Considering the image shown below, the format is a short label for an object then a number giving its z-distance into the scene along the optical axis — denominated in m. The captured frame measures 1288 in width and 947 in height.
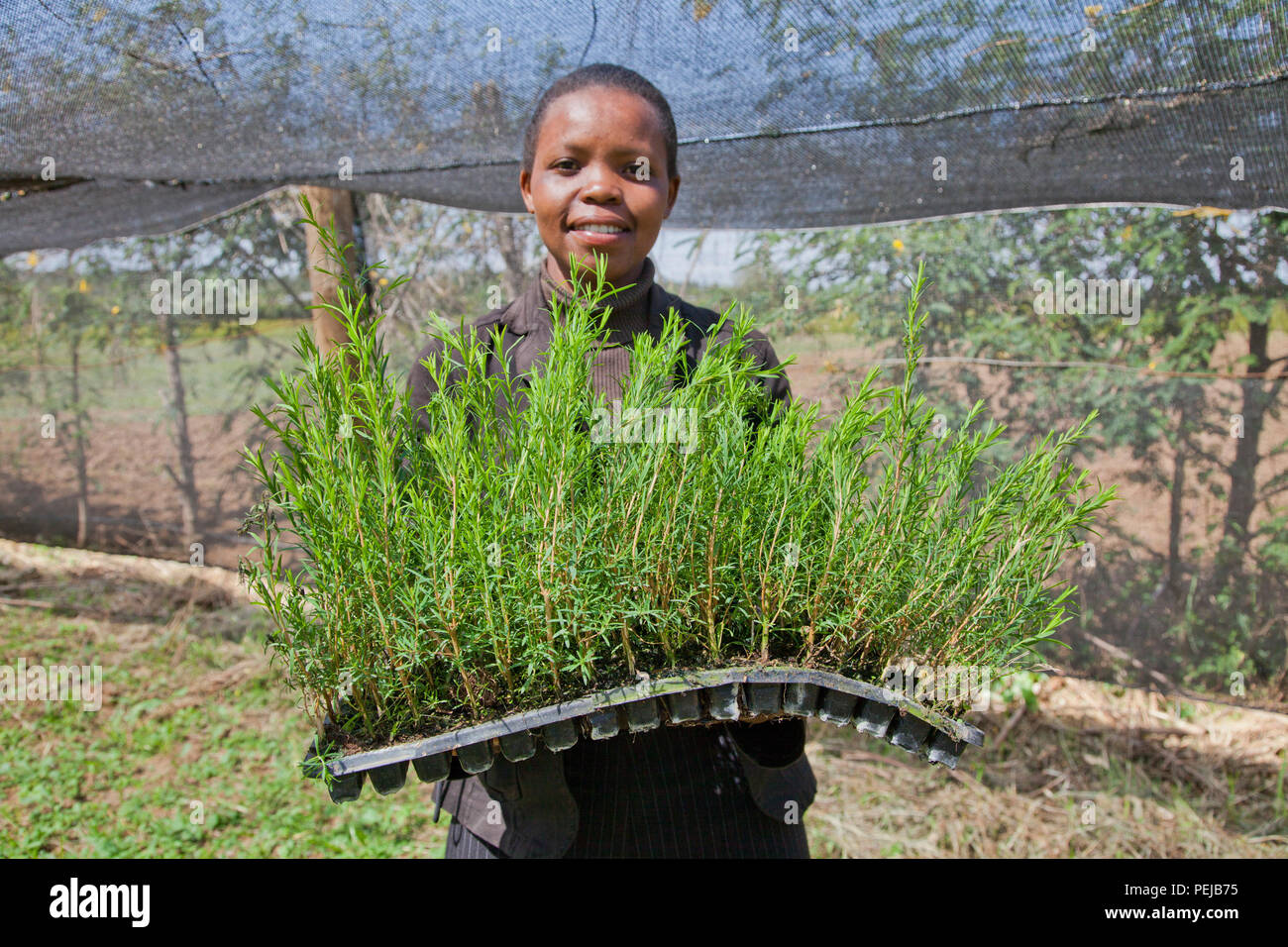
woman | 1.66
